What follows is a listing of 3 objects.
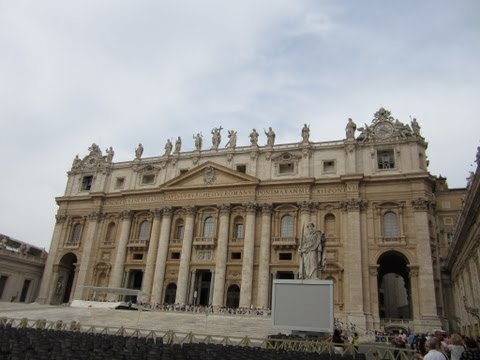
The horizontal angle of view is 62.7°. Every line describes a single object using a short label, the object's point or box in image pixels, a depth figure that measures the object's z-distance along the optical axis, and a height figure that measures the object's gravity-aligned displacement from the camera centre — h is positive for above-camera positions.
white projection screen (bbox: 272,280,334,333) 19.07 +0.61
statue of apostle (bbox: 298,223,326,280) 22.58 +3.52
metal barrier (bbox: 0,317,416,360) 14.04 -1.03
